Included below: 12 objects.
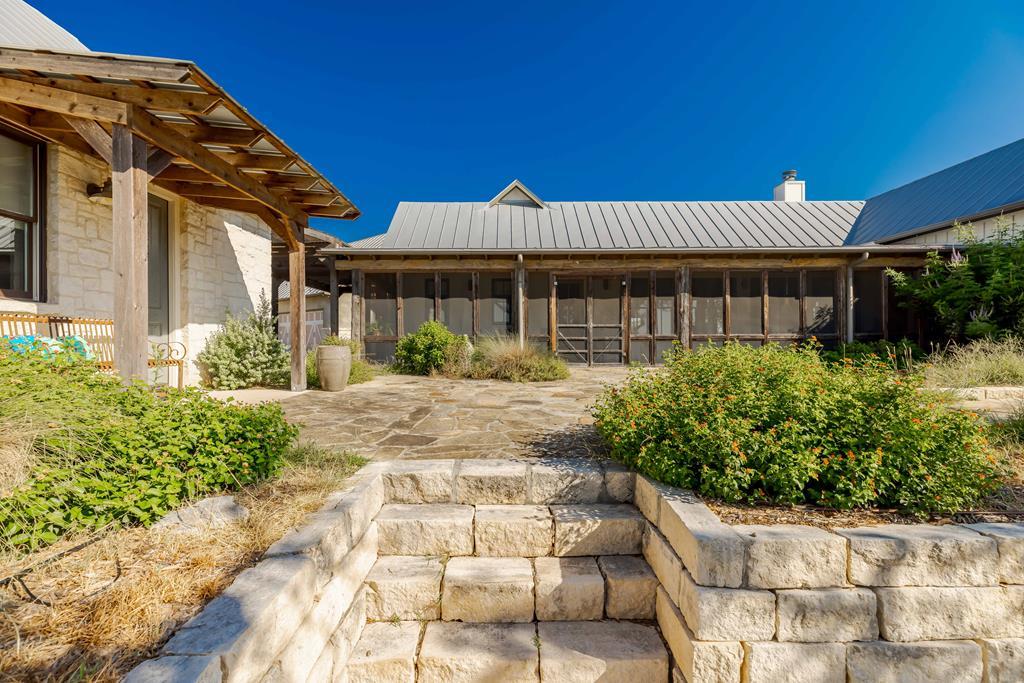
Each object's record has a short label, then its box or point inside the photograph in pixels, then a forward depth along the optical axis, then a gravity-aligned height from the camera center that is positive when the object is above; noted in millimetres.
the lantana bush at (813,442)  2314 -580
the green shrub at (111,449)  1913 -537
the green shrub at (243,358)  6263 -196
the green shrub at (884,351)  8570 -239
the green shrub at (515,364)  7309 -383
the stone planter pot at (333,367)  6078 -323
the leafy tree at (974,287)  7801 +972
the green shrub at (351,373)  6625 -432
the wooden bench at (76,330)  3969 +158
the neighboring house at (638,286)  9719 +1240
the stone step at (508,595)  2268 -1307
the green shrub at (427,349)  8188 -119
